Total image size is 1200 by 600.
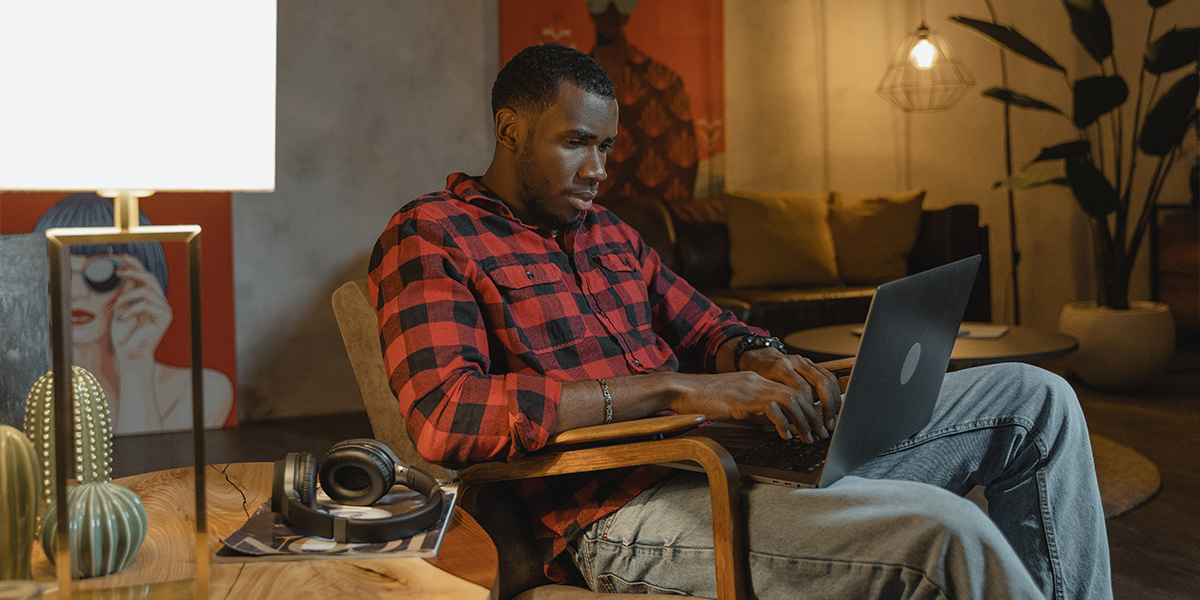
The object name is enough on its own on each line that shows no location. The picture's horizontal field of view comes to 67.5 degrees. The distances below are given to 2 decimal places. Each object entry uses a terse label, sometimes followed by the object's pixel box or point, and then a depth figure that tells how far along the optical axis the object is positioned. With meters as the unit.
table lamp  0.76
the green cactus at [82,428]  0.90
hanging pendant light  5.10
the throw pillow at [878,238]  4.45
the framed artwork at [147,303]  3.41
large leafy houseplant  3.85
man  1.08
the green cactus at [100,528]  0.89
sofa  4.39
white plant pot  4.04
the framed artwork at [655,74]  4.64
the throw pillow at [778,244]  4.39
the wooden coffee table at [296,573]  0.91
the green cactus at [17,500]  0.89
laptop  1.08
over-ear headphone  1.02
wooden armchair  1.14
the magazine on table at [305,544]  0.99
